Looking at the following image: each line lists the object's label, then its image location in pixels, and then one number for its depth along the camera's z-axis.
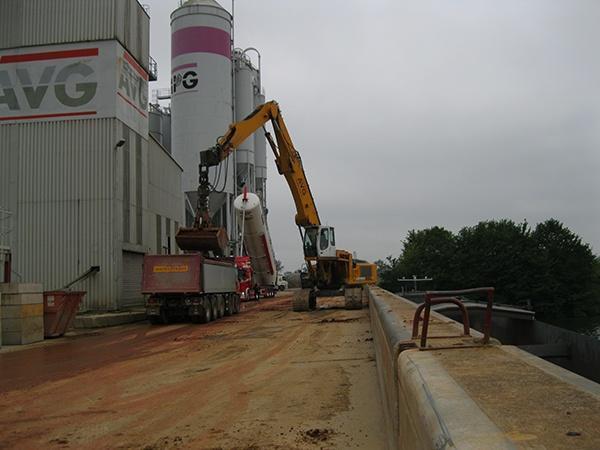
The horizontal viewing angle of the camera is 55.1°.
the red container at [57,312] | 20.14
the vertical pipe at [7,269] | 20.58
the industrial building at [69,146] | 26.33
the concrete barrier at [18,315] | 18.53
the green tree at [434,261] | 74.00
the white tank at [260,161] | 60.62
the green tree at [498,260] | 66.50
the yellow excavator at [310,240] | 27.06
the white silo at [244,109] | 54.06
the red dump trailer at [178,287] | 22.72
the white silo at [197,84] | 46.16
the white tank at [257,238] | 33.09
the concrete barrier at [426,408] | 2.48
